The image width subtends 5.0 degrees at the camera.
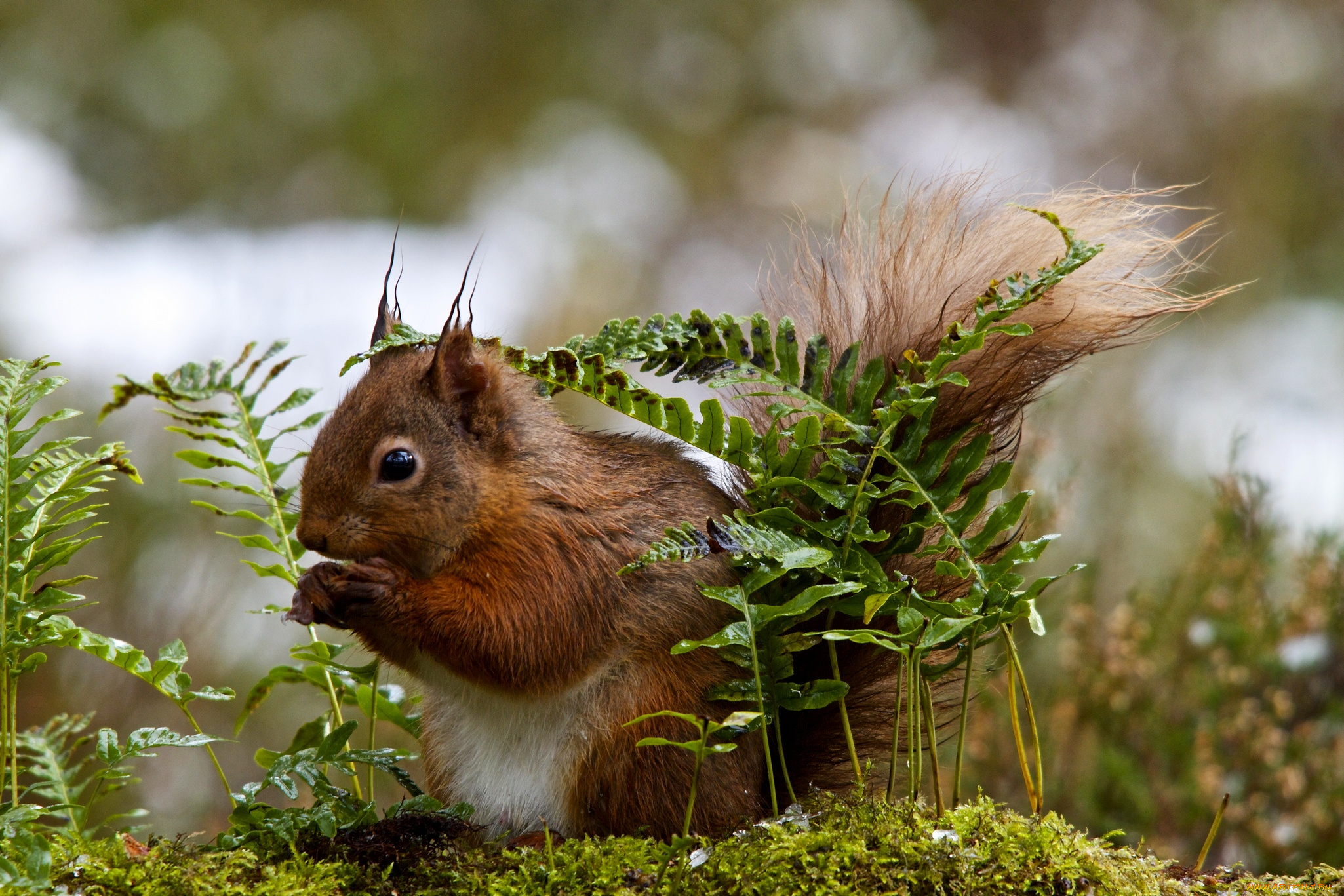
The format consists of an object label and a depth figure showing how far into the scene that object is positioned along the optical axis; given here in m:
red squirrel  4.58
